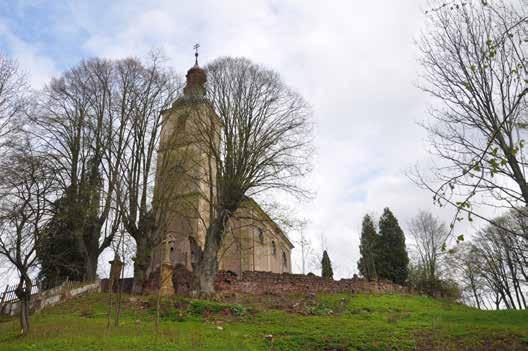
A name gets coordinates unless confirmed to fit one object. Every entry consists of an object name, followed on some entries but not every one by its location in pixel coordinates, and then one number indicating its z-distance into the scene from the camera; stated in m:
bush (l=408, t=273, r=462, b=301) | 24.18
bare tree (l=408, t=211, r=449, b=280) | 33.97
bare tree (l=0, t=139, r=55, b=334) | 12.08
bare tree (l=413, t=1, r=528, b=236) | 10.19
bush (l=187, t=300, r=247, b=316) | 14.64
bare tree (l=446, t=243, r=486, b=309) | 30.90
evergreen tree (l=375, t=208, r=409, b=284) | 31.45
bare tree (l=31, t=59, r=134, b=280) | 21.48
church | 20.80
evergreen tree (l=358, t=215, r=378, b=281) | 32.15
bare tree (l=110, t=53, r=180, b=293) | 20.53
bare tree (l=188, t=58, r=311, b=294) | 18.98
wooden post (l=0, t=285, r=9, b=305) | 21.17
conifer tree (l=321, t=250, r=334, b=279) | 34.66
